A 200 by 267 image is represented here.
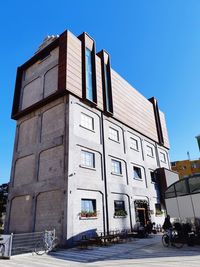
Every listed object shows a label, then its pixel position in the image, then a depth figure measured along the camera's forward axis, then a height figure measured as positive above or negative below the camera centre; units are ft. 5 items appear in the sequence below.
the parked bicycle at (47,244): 39.50 -4.27
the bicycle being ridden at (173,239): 39.04 -4.01
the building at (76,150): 50.75 +19.27
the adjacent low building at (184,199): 46.03 +3.66
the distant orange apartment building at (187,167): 178.91 +39.59
